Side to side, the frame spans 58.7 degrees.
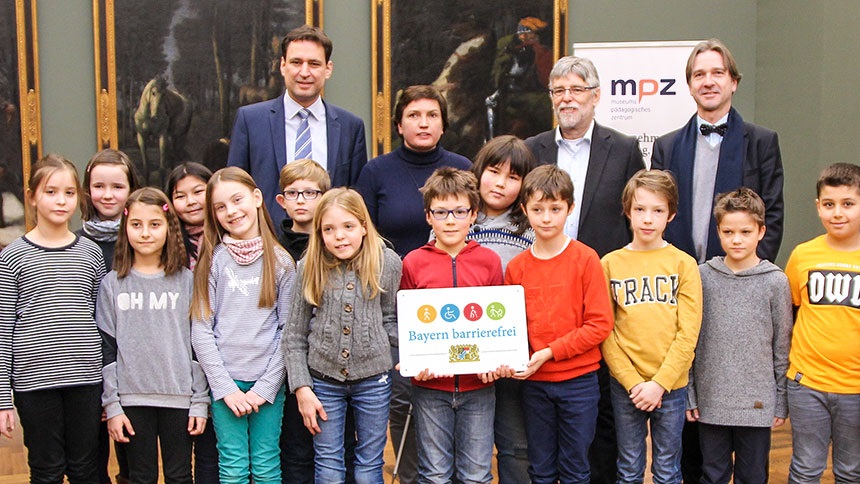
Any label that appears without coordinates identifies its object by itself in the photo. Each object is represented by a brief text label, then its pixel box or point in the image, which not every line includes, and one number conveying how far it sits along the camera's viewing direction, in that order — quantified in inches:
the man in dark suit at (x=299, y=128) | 157.6
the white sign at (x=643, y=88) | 295.4
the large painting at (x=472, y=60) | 305.0
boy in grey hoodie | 128.2
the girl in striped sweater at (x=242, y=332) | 124.6
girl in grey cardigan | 121.5
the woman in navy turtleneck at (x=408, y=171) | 144.7
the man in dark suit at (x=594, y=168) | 142.4
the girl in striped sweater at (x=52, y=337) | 123.0
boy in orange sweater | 123.0
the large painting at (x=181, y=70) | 282.2
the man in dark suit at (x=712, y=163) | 142.7
